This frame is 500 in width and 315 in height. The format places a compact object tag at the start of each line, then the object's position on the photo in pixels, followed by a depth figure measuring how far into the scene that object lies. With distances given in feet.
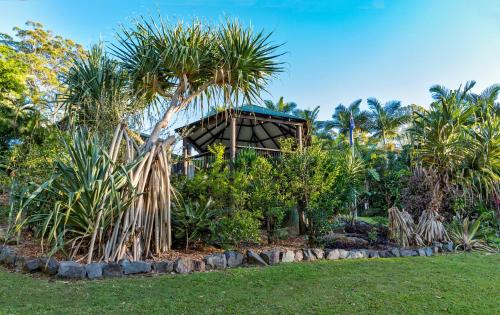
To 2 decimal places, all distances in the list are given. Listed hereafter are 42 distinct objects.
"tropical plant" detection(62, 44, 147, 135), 22.44
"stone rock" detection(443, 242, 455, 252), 25.38
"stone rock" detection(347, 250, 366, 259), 21.95
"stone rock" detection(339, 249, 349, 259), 21.63
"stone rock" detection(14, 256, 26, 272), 16.95
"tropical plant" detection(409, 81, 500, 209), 29.99
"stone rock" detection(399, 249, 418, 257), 23.35
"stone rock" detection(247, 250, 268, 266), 18.90
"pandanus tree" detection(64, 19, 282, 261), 19.89
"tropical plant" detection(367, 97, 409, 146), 98.84
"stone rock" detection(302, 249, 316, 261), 20.54
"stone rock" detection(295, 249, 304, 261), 20.24
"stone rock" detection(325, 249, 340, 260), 21.25
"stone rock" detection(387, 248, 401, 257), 23.17
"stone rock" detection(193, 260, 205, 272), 17.24
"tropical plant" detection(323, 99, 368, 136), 102.99
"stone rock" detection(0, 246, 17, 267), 17.83
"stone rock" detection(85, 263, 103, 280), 15.33
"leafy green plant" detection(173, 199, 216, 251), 20.81
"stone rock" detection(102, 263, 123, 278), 15.70
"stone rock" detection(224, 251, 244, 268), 18.49
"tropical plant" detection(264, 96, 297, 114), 93.16
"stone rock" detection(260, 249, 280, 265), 19.11
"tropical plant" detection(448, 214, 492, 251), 26.37
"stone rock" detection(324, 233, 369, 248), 24.93
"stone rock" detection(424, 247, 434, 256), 23.76
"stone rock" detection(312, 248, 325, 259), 21.01
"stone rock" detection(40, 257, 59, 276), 15.62
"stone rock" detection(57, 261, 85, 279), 15.20
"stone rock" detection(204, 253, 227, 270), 17.88
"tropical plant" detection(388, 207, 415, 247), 26.09
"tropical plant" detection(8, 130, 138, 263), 17.20
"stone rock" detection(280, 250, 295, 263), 19.65
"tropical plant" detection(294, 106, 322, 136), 96.63
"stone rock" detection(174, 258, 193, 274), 16.63
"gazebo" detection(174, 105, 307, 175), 36.72
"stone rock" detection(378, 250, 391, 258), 22.84
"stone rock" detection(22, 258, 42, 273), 16.34
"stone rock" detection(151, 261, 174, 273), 16.66
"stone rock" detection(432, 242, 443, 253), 24.76
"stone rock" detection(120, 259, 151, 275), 16.11
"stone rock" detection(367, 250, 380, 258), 22.52
